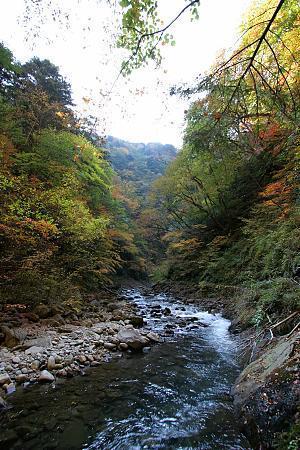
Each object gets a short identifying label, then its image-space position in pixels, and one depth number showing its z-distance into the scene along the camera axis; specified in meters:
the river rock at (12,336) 5.19
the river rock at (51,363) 4.61
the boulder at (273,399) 2.29
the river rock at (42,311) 6.86
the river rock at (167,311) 9.71
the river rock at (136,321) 7.90
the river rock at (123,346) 5.87
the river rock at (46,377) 4.24
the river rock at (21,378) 4.13
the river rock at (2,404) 3.43
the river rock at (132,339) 5.90
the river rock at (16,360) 4.54
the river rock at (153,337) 6.39
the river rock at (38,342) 5.20
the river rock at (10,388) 3.85
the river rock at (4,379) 3.99
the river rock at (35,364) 4.52
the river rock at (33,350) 4.95
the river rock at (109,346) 5.84
